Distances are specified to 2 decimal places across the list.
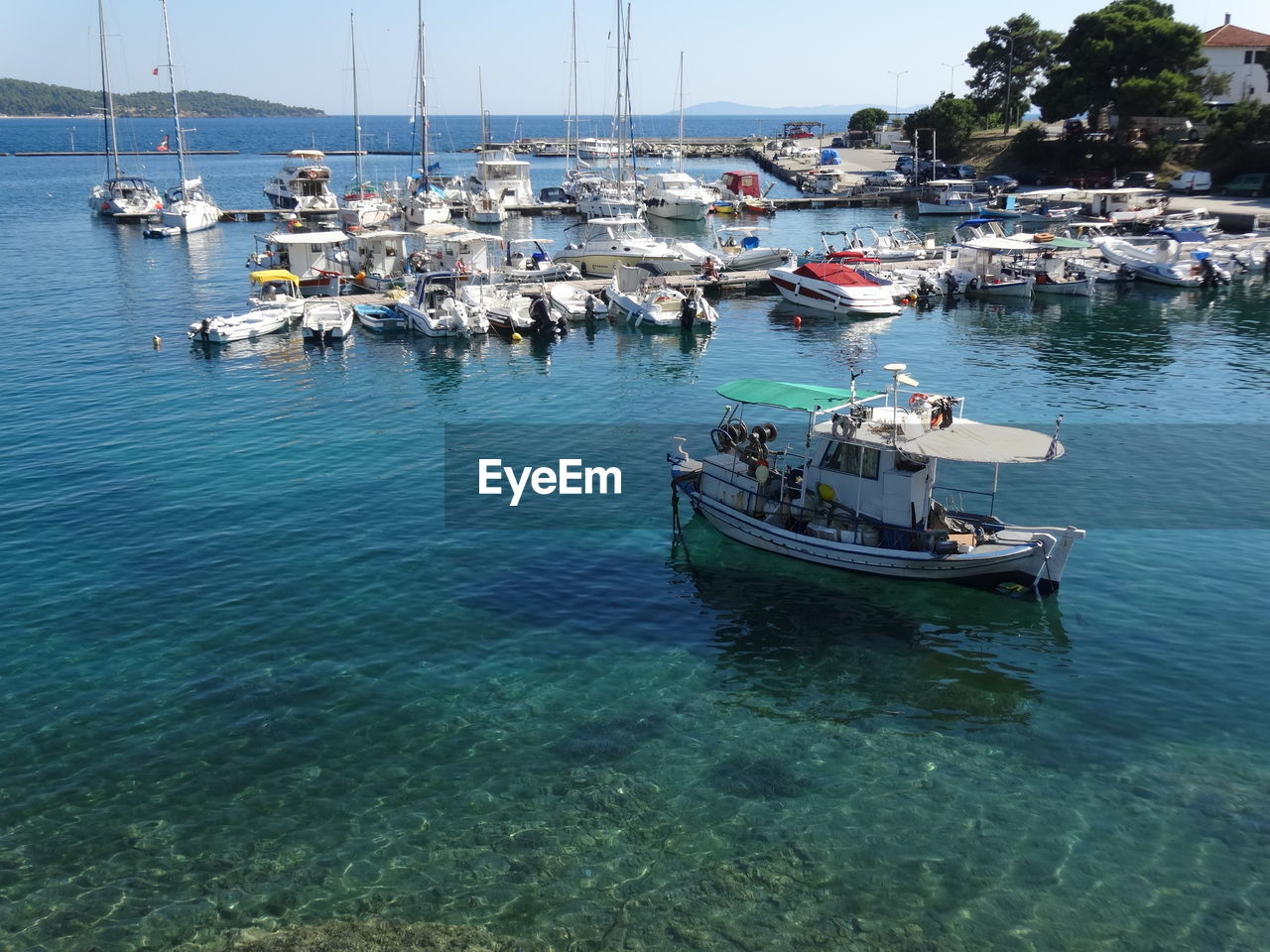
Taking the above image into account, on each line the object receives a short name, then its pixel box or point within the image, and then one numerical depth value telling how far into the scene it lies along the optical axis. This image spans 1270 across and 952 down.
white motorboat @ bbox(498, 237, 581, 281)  67.81
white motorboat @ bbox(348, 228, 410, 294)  66.94
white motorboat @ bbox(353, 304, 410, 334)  59.75
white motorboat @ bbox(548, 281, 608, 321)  62.09
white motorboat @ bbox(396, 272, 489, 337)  58.03
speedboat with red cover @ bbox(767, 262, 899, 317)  64.12
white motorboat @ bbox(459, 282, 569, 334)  58.81
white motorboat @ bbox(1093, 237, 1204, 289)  70.00
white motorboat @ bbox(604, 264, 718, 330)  60.88
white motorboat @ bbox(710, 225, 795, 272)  76.38
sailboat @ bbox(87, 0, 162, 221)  110.56
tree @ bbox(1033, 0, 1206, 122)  110.94
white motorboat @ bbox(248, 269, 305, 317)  59.77
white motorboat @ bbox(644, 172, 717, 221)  108.50
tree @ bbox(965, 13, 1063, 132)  143.75
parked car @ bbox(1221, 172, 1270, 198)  97.94
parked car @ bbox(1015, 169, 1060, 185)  119.38
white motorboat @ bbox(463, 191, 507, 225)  109.56
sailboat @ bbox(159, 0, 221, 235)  101.50
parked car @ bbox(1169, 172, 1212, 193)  101.38
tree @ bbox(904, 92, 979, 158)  133.88
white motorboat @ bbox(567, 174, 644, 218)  98.06
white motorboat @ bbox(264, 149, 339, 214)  110.88
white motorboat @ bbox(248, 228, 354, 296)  64.00
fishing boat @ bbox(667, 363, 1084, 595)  26.31
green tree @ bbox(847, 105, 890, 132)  190.88
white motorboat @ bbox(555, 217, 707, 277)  74.06
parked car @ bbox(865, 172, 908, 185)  127.94
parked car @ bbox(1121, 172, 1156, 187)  106.56
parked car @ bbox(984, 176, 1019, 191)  115.31
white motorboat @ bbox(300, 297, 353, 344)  56.69
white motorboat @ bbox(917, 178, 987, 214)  110.69
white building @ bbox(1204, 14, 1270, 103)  119.56
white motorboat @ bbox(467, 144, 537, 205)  117.90
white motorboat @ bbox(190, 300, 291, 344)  55.62
